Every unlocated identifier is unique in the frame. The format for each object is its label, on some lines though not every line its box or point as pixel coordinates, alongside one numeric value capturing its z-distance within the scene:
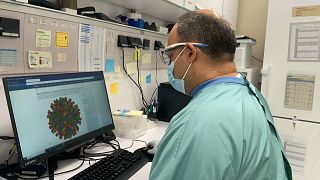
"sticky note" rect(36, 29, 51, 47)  1.24
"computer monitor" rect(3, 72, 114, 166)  0.96
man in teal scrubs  0.68
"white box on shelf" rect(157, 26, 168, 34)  2.13
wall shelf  1.68
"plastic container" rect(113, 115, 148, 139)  1.62
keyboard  1.05
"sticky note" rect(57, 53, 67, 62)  1.35
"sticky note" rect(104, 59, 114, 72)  1.67
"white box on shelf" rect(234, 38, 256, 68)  2.46
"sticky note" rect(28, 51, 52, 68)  1.21
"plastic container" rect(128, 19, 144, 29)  1.82
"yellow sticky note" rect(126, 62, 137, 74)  1.87
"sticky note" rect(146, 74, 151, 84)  2.13
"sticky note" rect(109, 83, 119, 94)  1.74
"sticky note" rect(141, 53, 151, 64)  2.03
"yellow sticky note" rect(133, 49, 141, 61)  1.90
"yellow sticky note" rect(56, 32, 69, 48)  1.33
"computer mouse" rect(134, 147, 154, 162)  1.31
